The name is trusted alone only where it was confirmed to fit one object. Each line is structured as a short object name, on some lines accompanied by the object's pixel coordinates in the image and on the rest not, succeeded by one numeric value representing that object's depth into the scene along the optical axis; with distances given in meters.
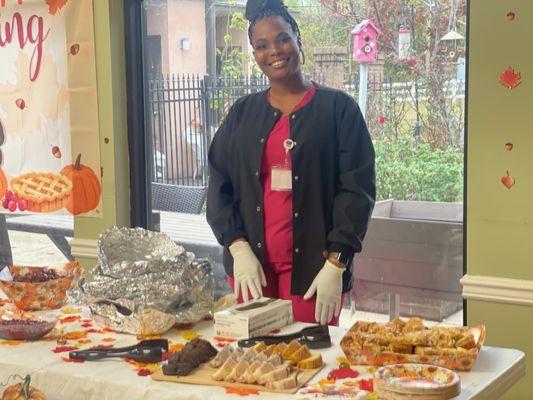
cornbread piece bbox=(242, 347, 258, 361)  1.90
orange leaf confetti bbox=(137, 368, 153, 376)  1.93
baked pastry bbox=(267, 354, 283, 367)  1.88
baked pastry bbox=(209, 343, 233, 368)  1.93
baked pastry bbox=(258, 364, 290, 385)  1.82
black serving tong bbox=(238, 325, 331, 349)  2.07
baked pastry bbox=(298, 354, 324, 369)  1.91
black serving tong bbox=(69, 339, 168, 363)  2.02
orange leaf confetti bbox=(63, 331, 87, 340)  2.24
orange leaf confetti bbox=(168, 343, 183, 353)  2.10
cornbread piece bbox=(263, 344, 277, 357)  1.94
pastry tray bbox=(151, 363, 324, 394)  1.81
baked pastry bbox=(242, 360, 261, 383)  1.83
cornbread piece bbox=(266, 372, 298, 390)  1.80
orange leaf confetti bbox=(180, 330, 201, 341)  2.22
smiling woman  2.56
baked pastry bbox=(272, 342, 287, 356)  1.95
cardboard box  2.16
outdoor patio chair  3.87
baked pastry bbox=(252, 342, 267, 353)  1.97
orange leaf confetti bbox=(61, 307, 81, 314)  2.49
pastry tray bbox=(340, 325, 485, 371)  1.87
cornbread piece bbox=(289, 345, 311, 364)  1.93
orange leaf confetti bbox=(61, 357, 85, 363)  2.04
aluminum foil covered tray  2.22
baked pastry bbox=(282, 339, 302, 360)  1.94
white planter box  3.16
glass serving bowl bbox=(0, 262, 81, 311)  2.47
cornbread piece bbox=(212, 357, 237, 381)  1.86
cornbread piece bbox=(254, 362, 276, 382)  1.83
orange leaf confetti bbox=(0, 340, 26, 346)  2.19
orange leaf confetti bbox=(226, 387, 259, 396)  1.79
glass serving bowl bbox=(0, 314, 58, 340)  2.20
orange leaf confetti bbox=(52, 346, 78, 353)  2.12
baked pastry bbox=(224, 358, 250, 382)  1.85
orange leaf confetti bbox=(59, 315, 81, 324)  2.40
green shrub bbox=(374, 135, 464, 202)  3.13
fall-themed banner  3.88
